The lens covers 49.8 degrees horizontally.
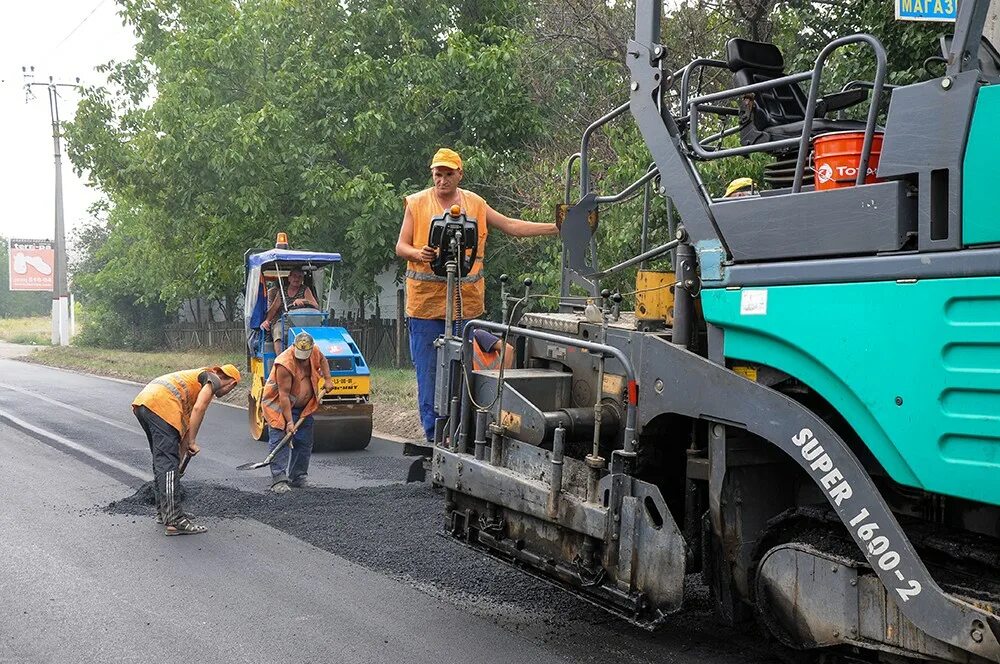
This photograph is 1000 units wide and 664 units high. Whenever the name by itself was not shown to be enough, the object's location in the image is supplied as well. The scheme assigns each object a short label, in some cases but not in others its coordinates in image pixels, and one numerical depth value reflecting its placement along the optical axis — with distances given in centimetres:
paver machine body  344
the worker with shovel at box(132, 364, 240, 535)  755
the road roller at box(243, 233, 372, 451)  1123
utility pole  3603
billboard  4884
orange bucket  389
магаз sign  512
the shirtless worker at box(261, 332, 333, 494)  914
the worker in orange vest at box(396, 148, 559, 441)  710
